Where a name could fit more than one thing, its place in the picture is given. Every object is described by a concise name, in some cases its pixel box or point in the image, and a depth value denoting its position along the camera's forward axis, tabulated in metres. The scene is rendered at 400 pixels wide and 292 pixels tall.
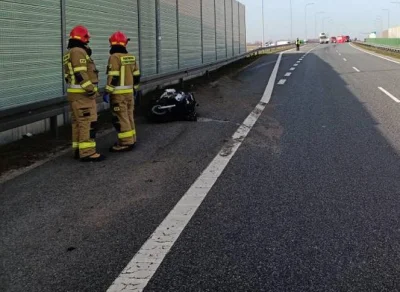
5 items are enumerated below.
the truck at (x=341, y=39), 111.39
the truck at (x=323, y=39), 104.06
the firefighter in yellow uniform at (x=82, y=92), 6.34
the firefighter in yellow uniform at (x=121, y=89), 7.12
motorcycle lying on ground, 9.34
